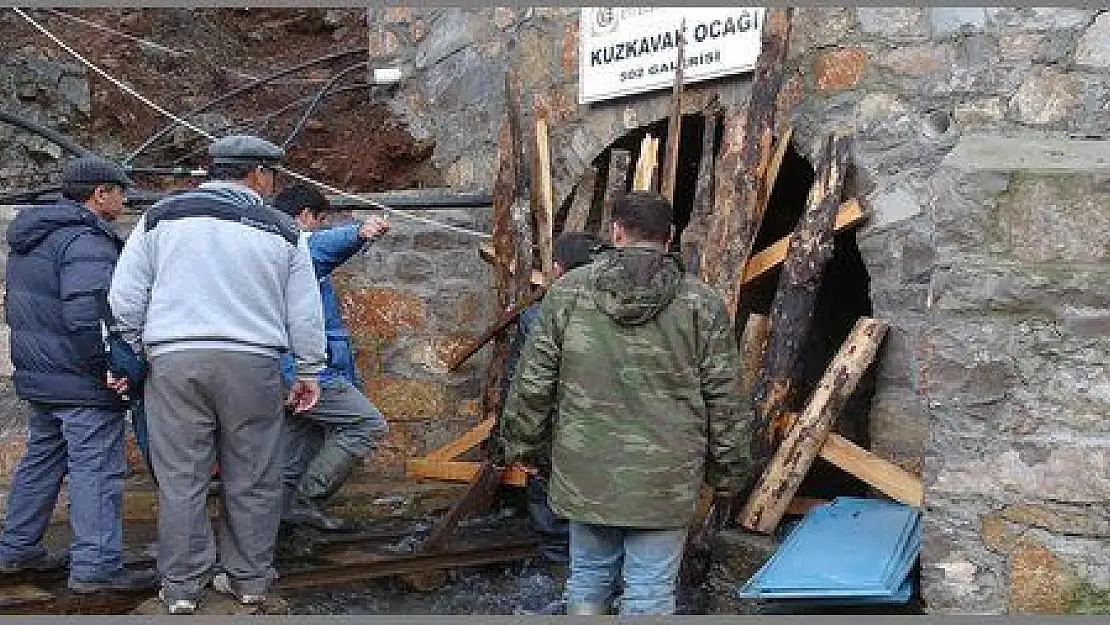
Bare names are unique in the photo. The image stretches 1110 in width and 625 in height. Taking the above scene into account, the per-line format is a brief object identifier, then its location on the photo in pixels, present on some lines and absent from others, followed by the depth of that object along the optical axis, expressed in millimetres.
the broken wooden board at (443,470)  6738
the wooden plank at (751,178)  5410
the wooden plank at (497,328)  6395
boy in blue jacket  5395
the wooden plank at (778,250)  5320
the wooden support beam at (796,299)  5297
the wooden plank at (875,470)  5012
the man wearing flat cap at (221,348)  4348
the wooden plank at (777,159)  5582
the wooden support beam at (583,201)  6828
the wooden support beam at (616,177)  6293
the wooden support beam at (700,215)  5586
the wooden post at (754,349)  5398
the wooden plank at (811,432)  5184
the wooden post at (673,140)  5730
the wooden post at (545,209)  6797
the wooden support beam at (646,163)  6099
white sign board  5746
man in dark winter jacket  4742
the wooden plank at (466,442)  6762
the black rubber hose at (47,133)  7992
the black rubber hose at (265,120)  10258
